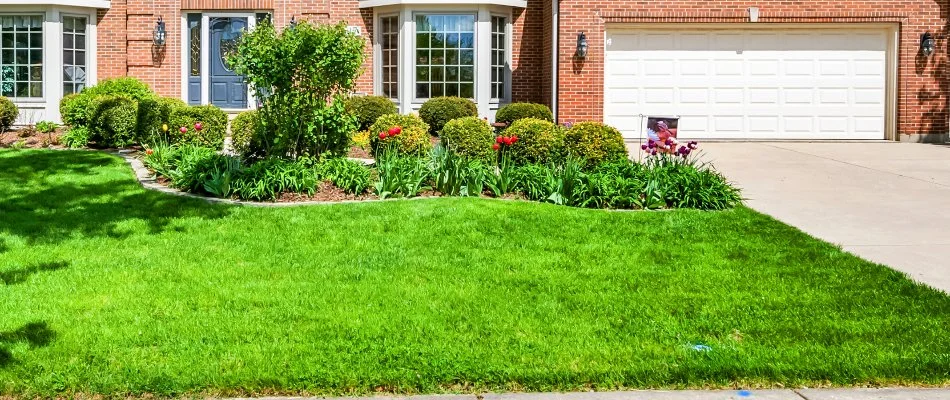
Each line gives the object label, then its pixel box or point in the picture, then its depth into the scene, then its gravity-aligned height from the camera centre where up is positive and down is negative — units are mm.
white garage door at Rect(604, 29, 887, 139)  19281 +1292
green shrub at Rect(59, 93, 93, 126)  15961 +562
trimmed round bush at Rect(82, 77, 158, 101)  18484 +1049
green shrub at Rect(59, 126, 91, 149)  15328 +129
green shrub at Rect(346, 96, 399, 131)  18078 +707
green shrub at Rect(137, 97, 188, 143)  14570 +414
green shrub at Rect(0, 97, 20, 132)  17812 +571
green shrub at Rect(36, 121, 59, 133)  16742 +320
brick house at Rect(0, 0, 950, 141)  19031 +1764
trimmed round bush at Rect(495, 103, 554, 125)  18172 +652
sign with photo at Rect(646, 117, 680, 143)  14727 +386
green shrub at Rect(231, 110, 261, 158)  13070 +229
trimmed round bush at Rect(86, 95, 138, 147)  15055 +375
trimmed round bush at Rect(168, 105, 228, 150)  14266 +308
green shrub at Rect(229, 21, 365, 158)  11109 +747
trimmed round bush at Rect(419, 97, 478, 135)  18391 +674
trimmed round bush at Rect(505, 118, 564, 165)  12906 +92
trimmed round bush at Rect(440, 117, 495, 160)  13617 +157
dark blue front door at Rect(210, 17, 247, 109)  20422 +1550
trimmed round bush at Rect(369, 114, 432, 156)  13375 +192
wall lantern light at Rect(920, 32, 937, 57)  18875 +1956
